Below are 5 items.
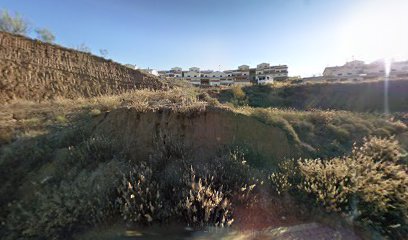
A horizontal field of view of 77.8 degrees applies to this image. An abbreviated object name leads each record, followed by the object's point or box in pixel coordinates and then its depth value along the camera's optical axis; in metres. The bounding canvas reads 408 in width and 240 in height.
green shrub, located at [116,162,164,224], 4.62
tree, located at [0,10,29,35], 38.59
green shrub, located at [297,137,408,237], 4.99
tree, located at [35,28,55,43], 50.25
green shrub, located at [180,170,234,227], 4.49
